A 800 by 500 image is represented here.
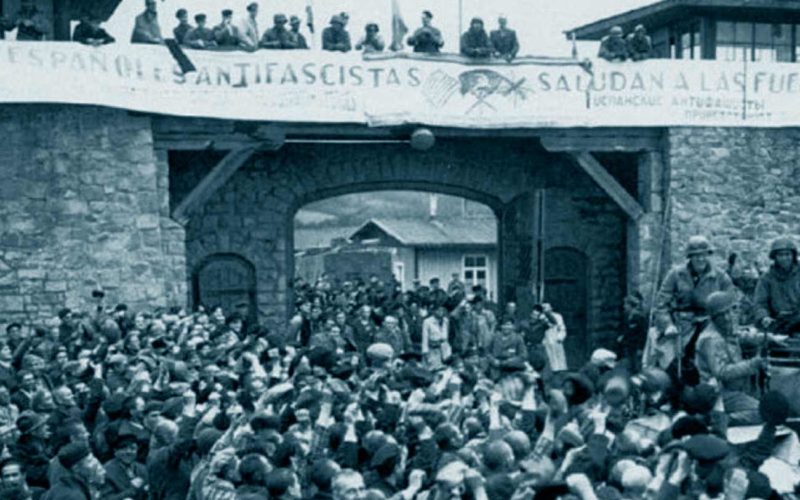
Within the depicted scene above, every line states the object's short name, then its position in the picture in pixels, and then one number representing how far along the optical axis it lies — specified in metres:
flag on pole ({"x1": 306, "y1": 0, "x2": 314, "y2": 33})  19.10
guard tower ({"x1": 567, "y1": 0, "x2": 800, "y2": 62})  19.36
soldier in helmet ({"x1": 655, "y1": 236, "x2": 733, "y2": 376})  9.62
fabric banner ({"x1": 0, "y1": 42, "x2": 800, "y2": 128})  15.87
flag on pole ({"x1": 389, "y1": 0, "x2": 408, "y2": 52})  17.83
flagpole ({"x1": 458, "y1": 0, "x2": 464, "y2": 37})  18.91
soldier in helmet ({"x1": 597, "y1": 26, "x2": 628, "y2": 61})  17.78
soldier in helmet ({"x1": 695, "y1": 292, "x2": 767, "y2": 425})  8.57
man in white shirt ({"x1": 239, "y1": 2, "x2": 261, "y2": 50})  16.97
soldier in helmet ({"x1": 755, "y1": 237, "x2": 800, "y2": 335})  10.30
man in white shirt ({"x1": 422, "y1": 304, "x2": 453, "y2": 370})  15.26
